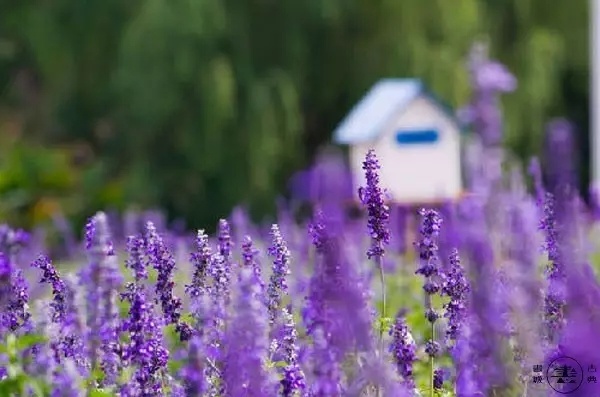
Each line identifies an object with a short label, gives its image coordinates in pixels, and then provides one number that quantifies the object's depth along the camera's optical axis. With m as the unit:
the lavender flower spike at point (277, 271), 6.17
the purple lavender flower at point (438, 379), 6.22
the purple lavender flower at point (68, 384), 4.52
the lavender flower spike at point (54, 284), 5.89
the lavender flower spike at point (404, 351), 5.66
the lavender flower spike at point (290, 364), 4.95
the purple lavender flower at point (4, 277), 5.03
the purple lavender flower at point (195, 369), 4.21
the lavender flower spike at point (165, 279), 5.92
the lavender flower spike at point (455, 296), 5.95
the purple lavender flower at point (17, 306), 5.73
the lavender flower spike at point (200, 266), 5.99
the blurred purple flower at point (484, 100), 4.33
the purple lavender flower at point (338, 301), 4.77
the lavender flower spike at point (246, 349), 4.26
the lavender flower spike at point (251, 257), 6.26
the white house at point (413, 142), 21.55
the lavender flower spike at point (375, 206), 5.55
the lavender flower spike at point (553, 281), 5.95
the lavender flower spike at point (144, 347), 5.24
